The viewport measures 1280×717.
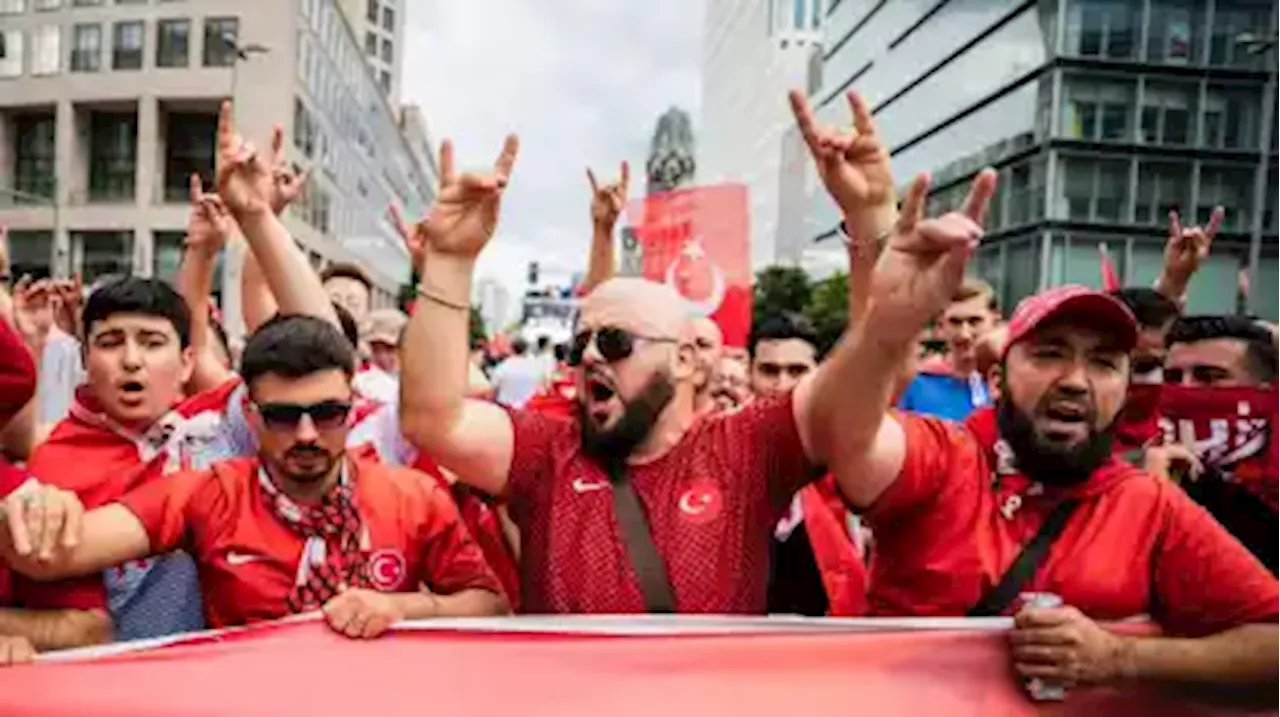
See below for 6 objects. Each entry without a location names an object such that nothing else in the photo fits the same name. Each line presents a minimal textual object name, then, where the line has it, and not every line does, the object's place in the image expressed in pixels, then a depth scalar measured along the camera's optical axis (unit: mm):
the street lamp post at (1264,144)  26125
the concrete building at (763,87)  91938
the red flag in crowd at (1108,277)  4738
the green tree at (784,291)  62781
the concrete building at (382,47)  93375
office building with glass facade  37156
